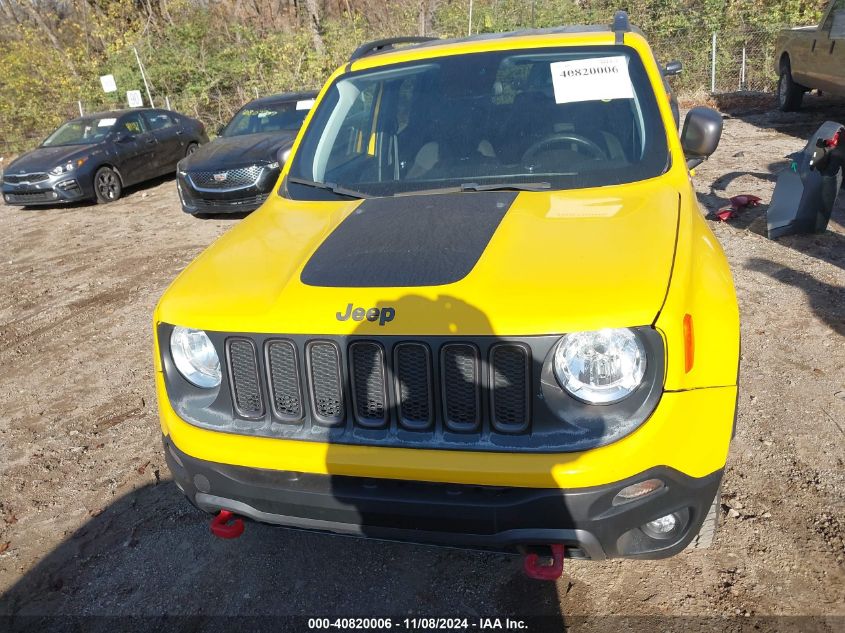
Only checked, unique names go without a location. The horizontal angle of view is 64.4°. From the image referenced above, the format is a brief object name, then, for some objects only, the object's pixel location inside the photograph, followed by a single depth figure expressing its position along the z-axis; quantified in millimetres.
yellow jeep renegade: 1979
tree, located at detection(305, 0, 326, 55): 20375
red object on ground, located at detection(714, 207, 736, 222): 6973
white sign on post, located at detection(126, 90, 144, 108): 17745
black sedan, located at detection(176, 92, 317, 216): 9062
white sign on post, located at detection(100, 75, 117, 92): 18406
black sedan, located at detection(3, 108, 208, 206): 11531
